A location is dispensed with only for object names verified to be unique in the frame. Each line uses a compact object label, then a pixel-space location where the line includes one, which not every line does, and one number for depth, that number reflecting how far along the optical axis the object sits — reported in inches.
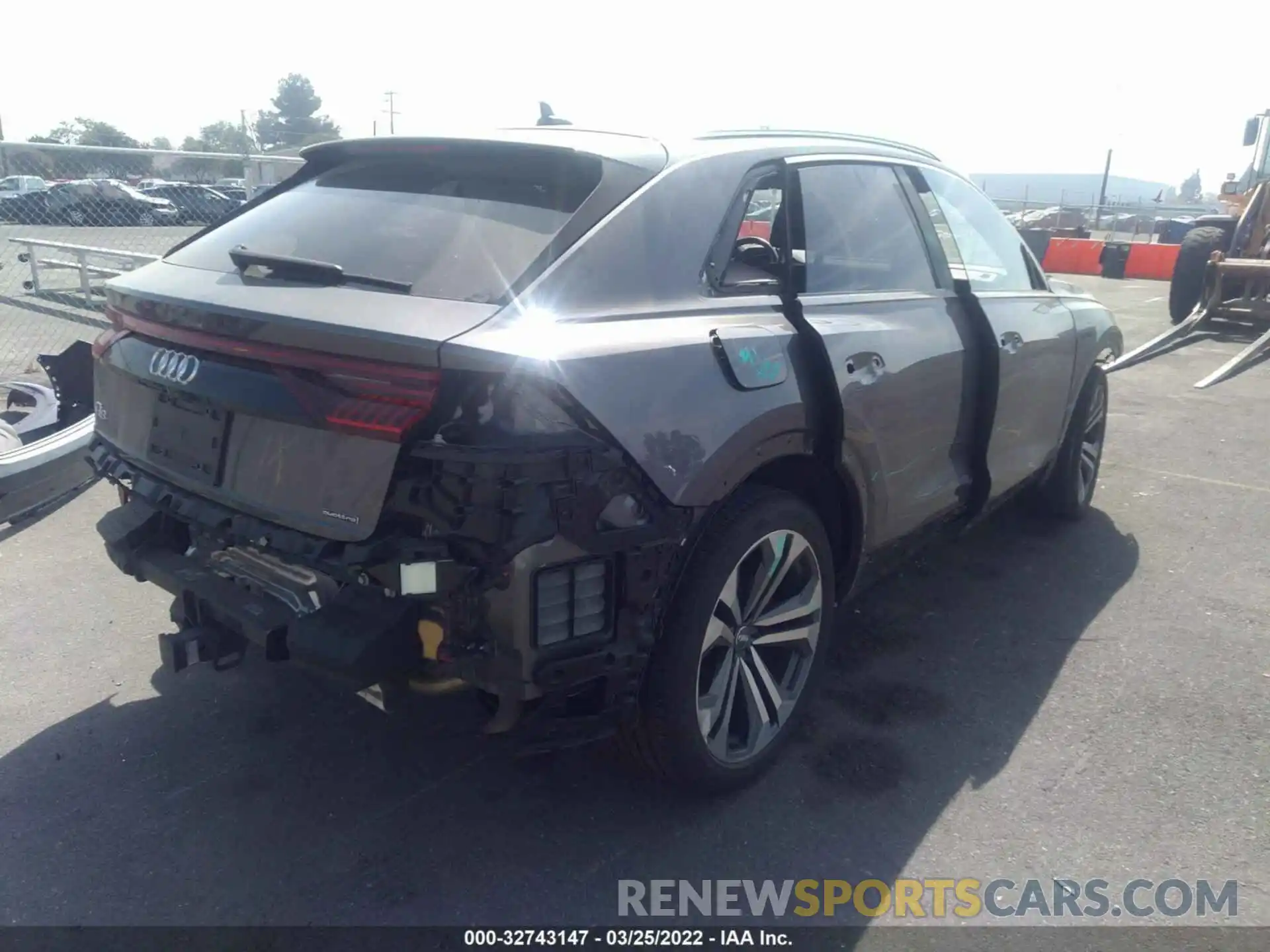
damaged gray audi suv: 90.8
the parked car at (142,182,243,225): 415.5
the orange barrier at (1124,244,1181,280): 804.6
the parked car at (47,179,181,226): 376.2
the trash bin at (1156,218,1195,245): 1112.9
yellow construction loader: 459.2
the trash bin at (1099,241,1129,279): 804.6
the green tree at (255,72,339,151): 2415.1
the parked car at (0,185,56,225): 374.9
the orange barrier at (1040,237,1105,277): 844.6
